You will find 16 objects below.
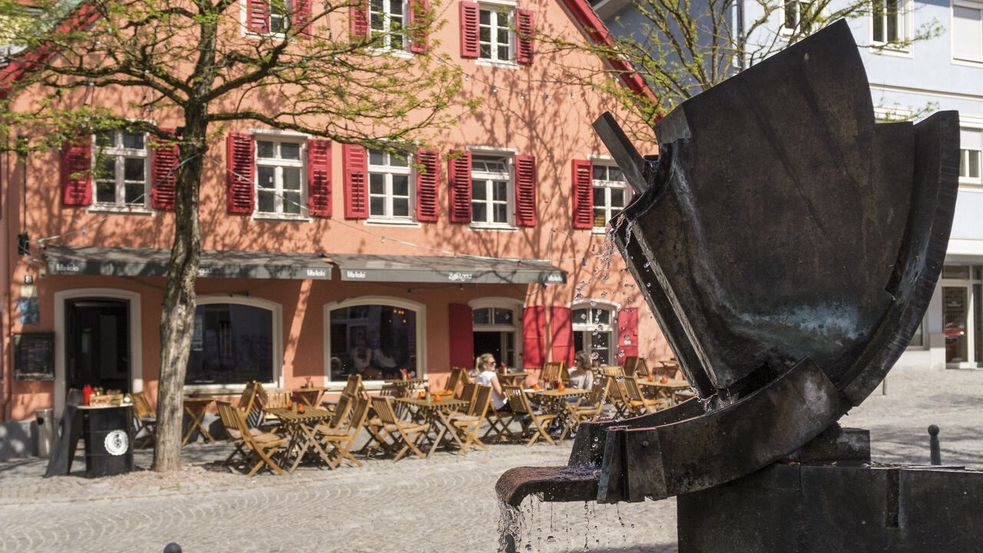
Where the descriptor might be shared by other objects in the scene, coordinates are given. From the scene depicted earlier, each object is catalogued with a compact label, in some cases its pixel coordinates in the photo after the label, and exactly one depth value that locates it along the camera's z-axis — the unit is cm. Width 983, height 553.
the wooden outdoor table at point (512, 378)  1817
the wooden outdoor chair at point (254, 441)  1214
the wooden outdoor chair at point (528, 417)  1441
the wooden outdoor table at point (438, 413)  1371
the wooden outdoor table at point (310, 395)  1705
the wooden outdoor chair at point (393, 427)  1327
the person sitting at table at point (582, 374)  1625
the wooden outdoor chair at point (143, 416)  1497
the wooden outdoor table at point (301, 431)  1241
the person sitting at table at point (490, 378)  1521
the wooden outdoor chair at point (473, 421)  1391
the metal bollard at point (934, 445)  1034
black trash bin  1234
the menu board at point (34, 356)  1577
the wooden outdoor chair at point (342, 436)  1272
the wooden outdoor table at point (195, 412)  1532
